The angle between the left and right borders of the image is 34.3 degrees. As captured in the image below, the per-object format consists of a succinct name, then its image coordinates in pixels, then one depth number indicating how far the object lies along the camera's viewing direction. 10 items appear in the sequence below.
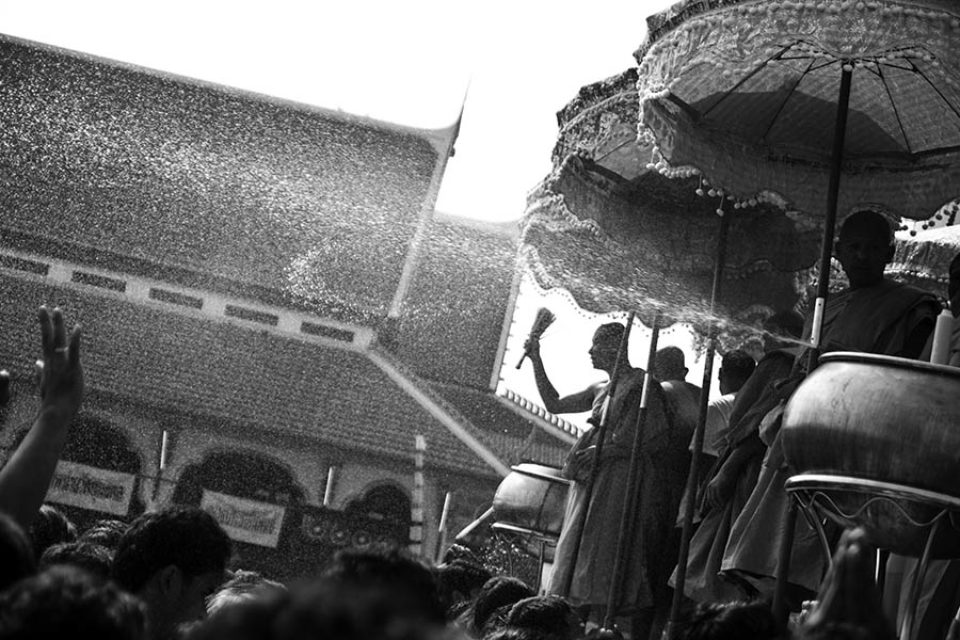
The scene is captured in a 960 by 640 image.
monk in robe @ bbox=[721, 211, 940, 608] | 5.93
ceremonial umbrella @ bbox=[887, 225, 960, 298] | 9.16
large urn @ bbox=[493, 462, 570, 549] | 9.61
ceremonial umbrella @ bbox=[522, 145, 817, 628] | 8.67
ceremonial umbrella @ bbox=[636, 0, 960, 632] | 5.72
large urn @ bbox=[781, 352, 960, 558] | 4.16
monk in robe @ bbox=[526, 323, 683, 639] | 8.26
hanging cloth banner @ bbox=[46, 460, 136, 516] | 22.11
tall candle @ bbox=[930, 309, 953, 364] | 4.59
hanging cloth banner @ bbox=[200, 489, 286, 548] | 22.03
